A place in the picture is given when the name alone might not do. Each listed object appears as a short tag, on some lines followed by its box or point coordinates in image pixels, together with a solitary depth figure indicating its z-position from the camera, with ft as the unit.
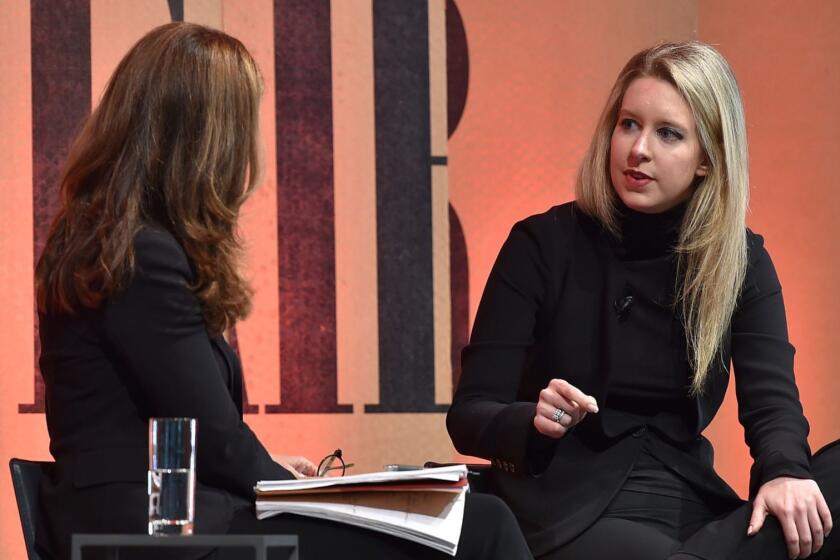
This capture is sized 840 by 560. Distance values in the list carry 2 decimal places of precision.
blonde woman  25.26
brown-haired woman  23.62
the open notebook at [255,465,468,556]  23.53
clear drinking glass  23.28
